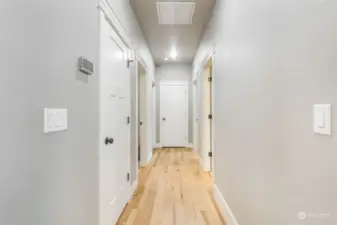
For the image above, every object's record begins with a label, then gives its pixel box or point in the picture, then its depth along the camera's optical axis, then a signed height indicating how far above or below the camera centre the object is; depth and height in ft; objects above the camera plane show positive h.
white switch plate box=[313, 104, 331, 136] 2.97 -0.11
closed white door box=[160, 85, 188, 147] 25.84 -0.45
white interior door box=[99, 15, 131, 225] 6.90 -0.56
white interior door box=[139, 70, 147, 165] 17.67 +0.06
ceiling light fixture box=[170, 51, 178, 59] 20.85 +5.01
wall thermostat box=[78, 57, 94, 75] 5.10 +0.99
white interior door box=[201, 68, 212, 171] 15.90 -0.74
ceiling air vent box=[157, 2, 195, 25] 11.32 +4.94
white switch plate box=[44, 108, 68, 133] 3.78 -0.15
